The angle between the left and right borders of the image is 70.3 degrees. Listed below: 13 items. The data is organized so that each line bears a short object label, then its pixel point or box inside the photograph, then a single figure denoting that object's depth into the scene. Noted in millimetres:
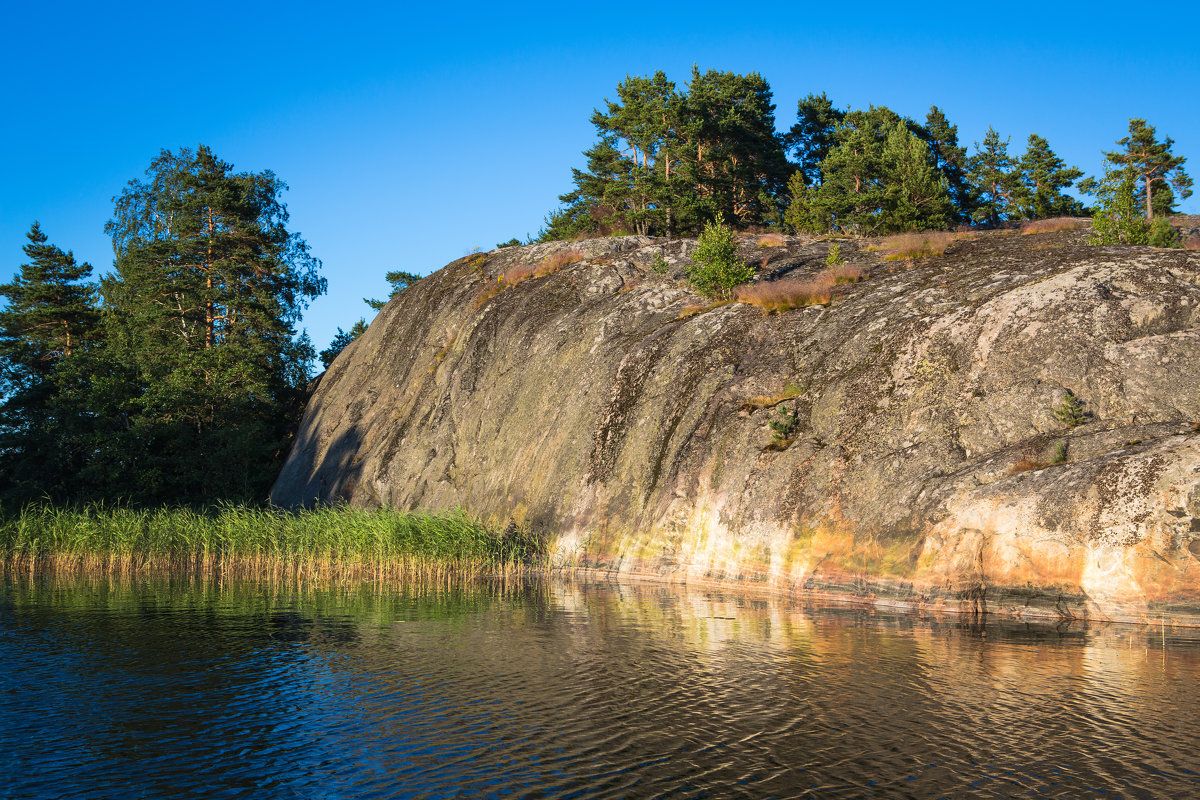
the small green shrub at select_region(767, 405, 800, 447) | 24391
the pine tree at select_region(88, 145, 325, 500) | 43625
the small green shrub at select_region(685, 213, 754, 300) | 31328
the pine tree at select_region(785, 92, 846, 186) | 64500
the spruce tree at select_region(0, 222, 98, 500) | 42750
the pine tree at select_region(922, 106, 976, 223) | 60500
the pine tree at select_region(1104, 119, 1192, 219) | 54219
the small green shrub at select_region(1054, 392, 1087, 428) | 19828
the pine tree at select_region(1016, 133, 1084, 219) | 57666
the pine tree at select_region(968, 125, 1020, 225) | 60406
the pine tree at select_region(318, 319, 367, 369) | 58250
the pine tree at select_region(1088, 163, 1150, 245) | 27031
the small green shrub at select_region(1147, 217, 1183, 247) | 27047
